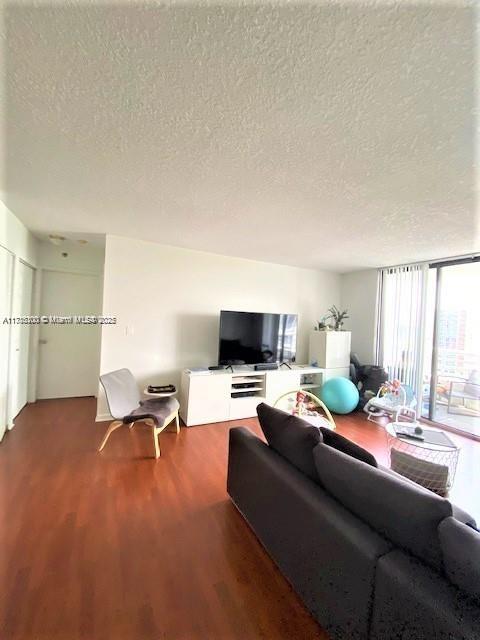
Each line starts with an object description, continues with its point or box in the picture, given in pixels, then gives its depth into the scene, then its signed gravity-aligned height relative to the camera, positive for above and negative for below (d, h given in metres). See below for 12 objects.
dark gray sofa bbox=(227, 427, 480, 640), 0.75 -0.81
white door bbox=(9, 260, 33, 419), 3.01 -0.44
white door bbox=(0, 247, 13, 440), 2.62 -0.19
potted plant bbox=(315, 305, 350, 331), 4.61 +0.07
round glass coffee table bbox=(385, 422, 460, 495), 1.77 -0.98
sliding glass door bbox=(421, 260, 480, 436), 3.46 -0.24
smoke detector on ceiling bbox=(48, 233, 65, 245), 3.41 +0.93
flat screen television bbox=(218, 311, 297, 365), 3.75 -0.28
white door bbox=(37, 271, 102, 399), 4.04 -0.50
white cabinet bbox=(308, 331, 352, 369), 4.37 -0.43
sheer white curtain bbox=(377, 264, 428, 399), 3.93 +0.08
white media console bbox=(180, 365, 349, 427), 3.36 -1.02
